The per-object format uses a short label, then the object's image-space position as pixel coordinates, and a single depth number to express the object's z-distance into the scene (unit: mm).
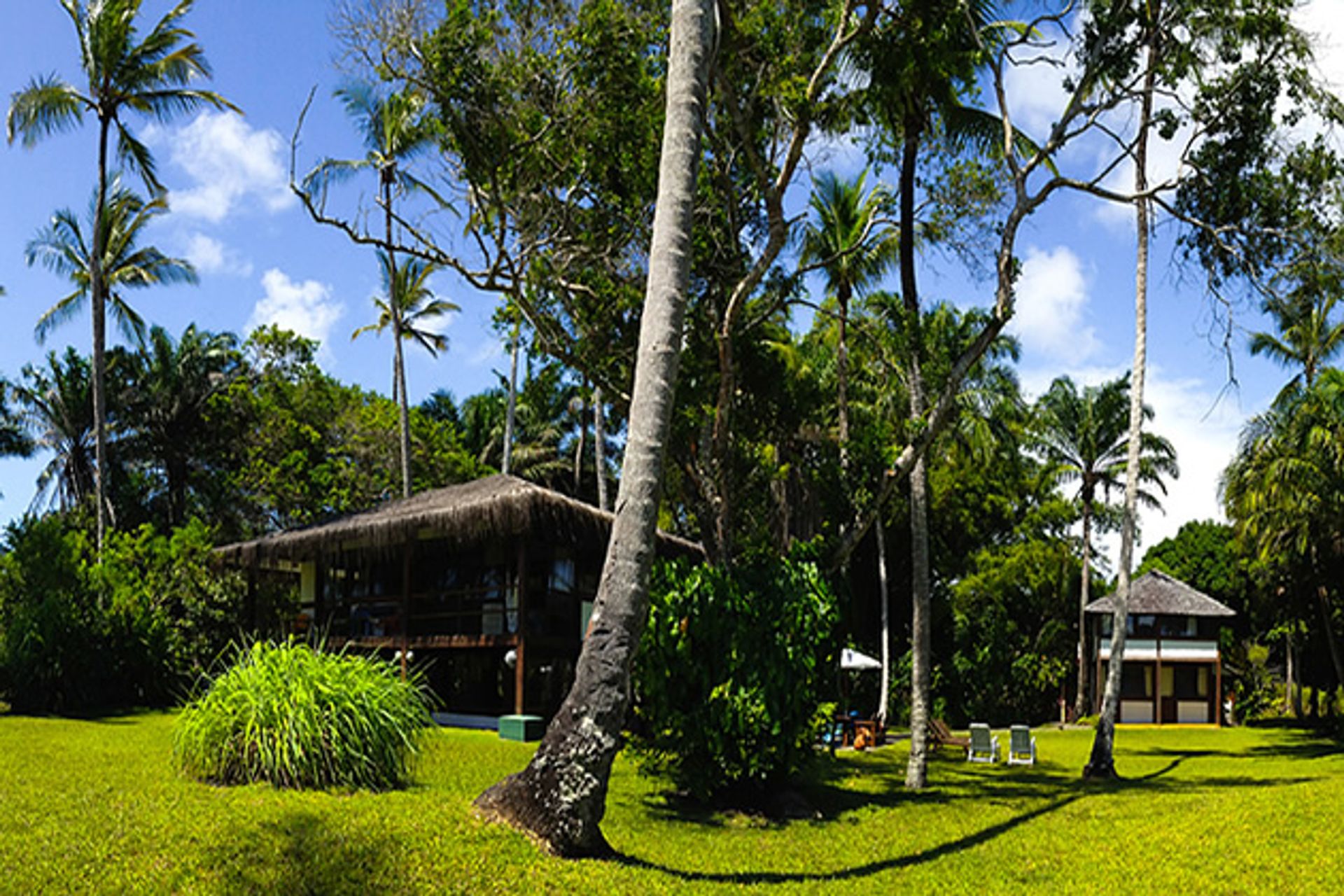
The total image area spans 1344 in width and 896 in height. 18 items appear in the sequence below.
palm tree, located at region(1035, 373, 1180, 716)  38000
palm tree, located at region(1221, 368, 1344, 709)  26891
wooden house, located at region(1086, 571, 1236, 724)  39125
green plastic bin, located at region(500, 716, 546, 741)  17438
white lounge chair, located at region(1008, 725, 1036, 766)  21062
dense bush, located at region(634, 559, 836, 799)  11914
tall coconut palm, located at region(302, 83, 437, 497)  26891
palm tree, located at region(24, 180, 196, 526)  30578
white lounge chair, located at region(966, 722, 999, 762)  20969
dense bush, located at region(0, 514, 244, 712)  20031
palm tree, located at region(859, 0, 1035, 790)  14375
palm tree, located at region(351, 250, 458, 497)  31641
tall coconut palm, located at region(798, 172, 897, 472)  23453
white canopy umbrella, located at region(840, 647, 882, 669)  27438
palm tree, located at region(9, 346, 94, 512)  39000
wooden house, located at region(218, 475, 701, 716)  19891
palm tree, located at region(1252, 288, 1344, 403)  37969
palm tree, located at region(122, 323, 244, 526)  38594
